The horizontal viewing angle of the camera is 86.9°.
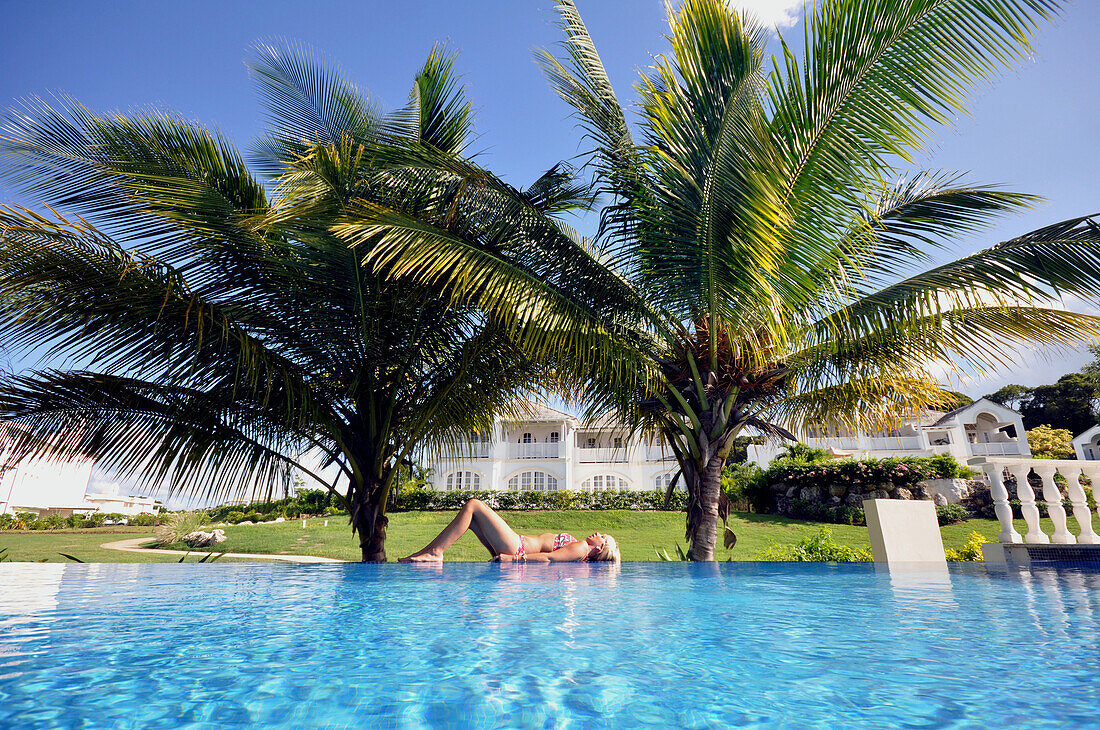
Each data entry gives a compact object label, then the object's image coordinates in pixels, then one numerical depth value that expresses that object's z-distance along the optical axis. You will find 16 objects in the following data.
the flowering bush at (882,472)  19.42
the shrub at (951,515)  17.58
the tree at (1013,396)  48.30
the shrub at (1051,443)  33.59
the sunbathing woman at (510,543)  6.86
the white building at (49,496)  26.58
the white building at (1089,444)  36.28
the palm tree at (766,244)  4.96
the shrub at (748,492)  21.39
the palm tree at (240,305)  5.59
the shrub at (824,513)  18.22
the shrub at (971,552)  9.39
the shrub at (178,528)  17.97
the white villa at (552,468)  30.88
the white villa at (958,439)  32.03
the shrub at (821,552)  9.54
